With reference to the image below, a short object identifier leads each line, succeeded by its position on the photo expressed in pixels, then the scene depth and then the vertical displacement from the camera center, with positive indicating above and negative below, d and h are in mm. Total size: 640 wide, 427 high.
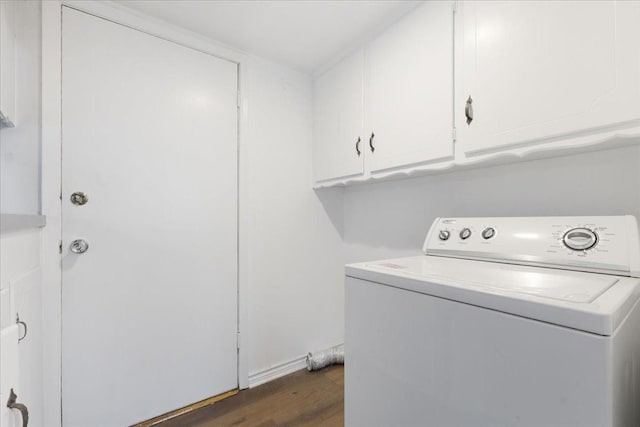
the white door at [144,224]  1291 -64
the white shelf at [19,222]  701 -33
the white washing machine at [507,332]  501 -263
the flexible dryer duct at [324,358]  1932 -1031
